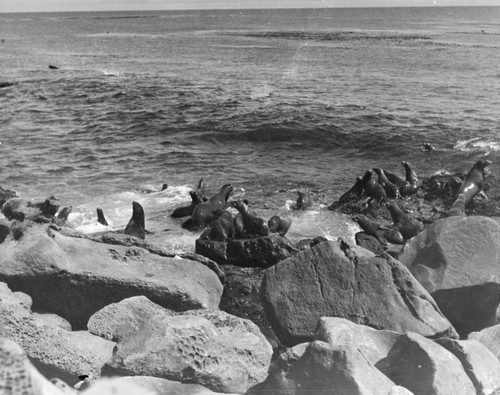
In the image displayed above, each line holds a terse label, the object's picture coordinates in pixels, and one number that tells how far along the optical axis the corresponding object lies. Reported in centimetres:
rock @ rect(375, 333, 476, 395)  518
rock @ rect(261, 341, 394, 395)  484
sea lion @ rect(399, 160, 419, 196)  1491
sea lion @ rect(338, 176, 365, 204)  1430
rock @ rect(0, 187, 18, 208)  1434
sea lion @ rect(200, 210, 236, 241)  1088
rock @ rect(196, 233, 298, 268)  980
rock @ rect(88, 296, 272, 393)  550
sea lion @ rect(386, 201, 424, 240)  1157
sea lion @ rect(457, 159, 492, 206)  1354
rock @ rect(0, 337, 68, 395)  224
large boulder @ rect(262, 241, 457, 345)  677
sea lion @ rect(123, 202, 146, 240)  1162
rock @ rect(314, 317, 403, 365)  582
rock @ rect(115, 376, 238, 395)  509
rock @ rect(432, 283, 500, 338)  723
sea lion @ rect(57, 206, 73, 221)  1299
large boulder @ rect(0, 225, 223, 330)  723
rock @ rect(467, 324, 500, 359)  622
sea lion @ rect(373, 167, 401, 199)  1470
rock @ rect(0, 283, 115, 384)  573
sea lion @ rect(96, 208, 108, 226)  1299
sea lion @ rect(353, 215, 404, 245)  1135
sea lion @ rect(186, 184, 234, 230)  1271
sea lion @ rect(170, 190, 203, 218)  1371
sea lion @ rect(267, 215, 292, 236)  1184
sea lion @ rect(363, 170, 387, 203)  1414
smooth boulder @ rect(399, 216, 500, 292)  743
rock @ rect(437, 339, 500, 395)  550
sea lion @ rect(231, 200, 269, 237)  1092
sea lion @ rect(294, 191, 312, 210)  1440
